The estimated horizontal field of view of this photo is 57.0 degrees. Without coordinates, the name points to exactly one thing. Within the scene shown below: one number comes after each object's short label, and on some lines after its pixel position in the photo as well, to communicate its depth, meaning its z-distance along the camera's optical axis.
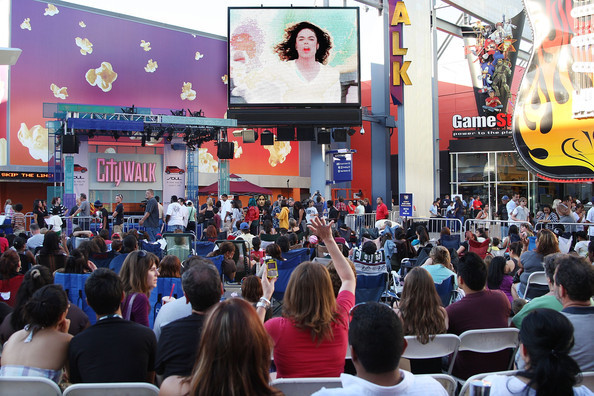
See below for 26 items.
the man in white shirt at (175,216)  13.74
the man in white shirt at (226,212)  15.26
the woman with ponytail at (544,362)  2.05
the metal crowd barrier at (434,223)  16.14
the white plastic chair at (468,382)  2.56
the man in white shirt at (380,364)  1.93
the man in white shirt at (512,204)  15.35
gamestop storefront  25.27
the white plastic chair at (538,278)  5.96
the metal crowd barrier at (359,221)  16.81
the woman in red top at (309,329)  2.96
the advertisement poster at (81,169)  21.23
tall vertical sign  21.08
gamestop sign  25.25
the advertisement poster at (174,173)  23.30
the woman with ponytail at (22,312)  3.60
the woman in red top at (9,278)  5.33
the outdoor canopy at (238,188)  23.49
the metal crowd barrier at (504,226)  12.26
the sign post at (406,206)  17.73
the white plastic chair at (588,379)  2.73
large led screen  19.70
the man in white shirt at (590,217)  12.47
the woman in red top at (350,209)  19.44
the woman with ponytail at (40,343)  2.98
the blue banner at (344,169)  23.34
